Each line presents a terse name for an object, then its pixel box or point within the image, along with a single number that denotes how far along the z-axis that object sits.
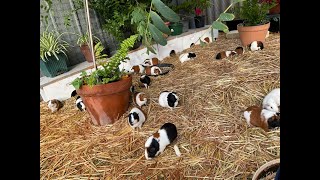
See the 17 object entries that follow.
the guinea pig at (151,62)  3.67
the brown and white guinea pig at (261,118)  1.52
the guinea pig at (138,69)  3.37
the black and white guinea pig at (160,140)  1.53
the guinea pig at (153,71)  3.16
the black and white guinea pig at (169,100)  2.05
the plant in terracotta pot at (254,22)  3.23
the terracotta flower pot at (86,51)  3.19
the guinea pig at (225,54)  3.18
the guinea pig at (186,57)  3.59
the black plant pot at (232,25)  4.83
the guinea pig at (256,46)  3.13
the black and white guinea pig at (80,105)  2.28
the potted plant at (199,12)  4.79
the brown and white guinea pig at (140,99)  2.17
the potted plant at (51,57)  2.73
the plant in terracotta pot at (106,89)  1.81
